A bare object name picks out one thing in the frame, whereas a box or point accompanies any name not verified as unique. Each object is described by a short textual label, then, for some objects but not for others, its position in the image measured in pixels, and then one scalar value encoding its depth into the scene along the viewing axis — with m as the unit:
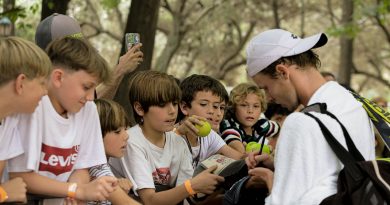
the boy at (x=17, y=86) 3.56
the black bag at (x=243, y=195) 4.63
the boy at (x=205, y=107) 5.76
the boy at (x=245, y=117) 6.49
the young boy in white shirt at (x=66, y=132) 3.79
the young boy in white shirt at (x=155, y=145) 4.96
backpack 3.57
